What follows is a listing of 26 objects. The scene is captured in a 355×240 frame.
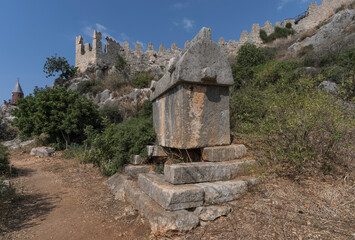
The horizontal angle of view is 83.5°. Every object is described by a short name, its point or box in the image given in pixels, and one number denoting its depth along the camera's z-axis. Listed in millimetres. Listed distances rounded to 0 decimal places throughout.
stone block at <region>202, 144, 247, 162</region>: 3299
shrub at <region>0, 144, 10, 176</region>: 5647
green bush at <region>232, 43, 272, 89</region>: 15445
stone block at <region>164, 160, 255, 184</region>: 2748
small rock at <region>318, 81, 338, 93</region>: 7520
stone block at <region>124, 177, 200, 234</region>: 2223
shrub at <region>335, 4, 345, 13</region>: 20544
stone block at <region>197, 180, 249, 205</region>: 2580
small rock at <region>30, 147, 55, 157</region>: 8884
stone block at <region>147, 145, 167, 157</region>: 4301
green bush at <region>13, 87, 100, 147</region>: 9781
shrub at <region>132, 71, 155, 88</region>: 16328
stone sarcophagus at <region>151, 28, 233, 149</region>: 3270
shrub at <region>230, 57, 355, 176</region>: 2885
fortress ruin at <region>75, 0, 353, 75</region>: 20328
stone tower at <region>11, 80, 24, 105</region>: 33822
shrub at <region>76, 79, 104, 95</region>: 17250
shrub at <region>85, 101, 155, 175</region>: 4543
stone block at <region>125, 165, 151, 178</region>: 4145
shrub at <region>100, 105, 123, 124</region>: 12427
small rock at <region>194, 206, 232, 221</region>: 2375
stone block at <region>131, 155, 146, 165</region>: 4375
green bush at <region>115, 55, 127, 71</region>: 21338
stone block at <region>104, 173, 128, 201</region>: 3828
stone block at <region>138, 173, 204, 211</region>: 2379
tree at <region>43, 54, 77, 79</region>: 20020
